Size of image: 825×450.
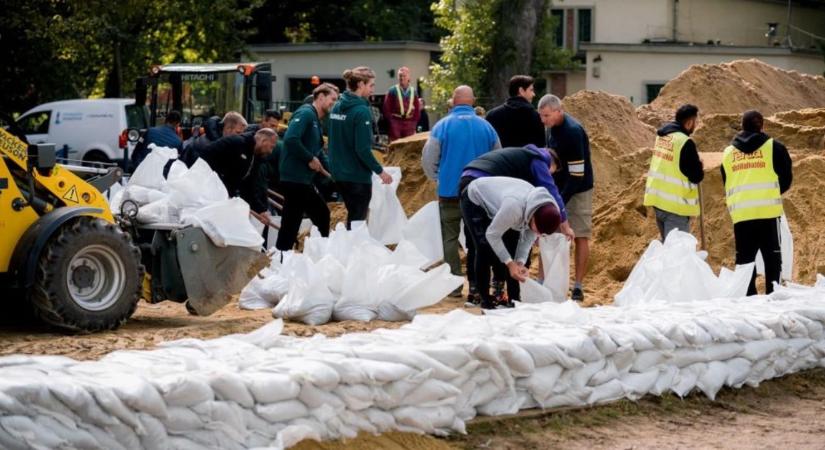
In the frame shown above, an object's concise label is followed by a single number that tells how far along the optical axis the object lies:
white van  29.39
